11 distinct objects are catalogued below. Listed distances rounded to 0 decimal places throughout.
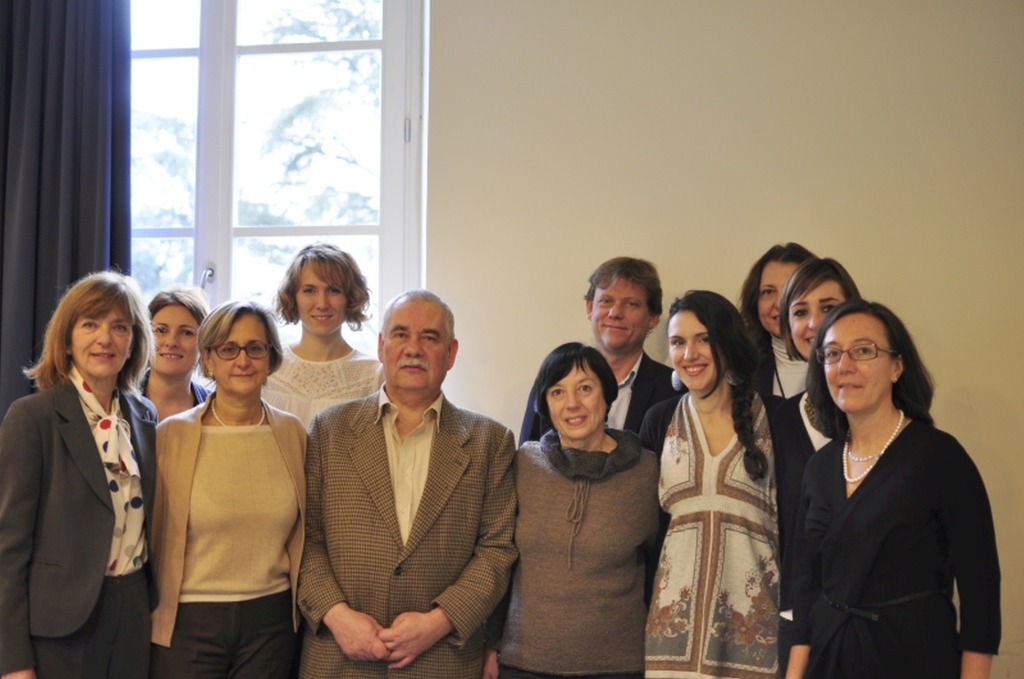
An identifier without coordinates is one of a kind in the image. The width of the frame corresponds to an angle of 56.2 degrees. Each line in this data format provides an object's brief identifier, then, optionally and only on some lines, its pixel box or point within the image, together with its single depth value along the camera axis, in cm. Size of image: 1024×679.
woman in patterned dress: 236
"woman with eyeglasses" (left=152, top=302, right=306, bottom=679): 240
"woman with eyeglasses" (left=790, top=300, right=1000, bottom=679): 206
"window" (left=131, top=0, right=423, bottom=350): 394
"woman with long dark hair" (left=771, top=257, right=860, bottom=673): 236
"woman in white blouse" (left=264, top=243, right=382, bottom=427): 310
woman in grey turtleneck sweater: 241
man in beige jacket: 242
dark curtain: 379
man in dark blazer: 301
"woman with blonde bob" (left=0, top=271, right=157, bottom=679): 221
